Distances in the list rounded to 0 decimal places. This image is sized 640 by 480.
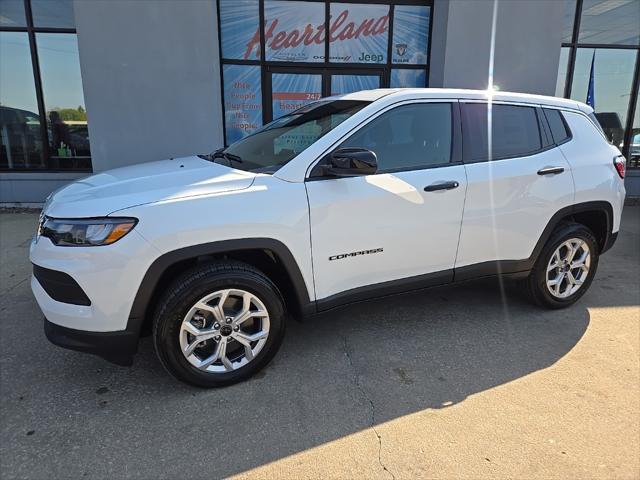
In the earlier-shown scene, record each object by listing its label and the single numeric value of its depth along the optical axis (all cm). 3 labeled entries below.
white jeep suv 253
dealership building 738
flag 931
